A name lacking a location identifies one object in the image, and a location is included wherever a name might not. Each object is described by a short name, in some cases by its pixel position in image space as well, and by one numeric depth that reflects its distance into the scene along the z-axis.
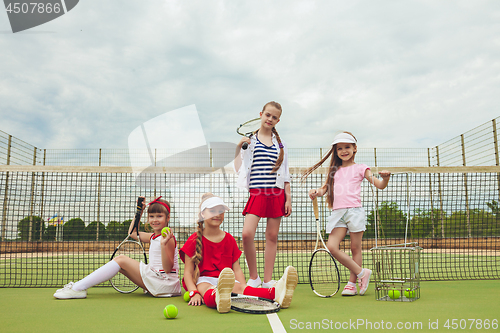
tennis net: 5.37
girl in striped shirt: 3.74
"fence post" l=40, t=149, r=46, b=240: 7.82
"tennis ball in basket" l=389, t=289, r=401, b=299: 3.67
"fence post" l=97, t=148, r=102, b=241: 5.65
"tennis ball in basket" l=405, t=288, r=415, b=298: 3.67
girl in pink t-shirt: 4.00
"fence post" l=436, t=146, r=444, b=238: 8.68
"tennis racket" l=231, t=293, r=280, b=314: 2.94
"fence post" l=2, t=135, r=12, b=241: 7.13
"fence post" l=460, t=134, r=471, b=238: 9.37
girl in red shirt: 3.25
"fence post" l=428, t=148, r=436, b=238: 8.58
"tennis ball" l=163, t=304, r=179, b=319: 2.79
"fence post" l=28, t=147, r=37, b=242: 8.73
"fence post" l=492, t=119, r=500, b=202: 9.96
